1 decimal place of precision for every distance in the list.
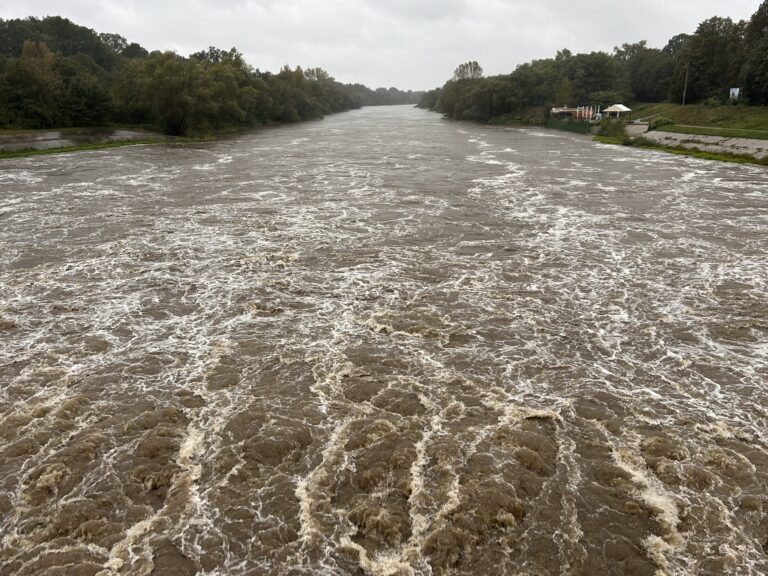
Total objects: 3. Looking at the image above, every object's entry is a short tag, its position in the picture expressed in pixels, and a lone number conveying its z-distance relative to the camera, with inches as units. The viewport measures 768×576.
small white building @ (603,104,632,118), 2832.2
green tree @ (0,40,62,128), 2229.3
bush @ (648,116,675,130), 2775.6
